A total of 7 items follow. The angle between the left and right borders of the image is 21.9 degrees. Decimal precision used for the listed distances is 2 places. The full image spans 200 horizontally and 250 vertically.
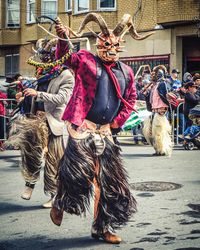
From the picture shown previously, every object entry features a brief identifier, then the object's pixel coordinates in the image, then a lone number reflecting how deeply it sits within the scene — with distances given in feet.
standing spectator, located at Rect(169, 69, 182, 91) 51.31
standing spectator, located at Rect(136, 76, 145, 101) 51.05
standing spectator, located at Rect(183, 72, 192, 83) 51.58
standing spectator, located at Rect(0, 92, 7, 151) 44.16
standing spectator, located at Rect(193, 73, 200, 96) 47.27
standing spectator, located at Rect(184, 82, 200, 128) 45.11
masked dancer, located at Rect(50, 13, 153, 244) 16.53
